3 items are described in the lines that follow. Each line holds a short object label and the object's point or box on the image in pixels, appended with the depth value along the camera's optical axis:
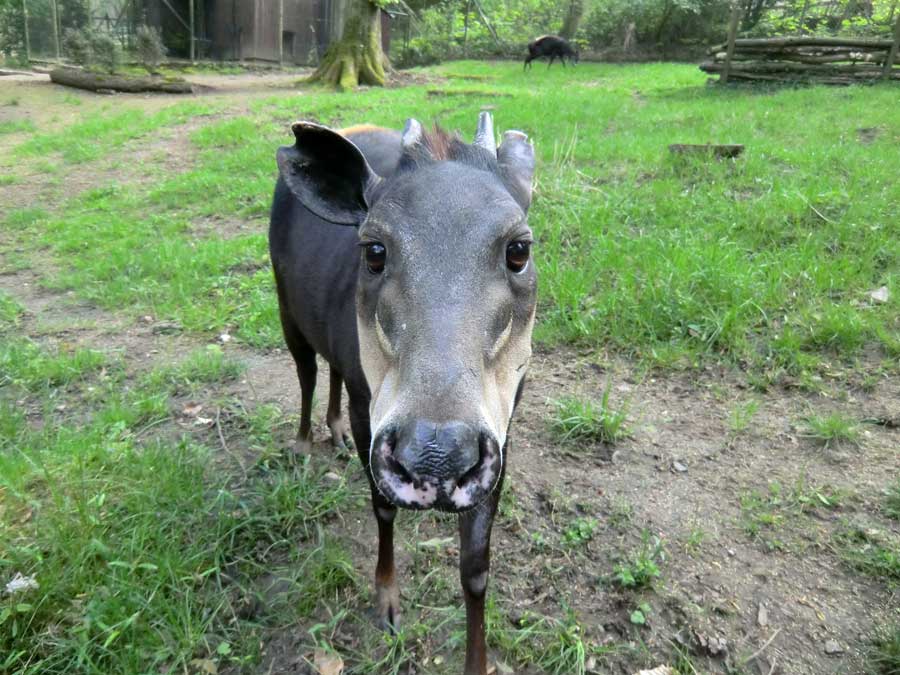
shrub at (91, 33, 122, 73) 17.67
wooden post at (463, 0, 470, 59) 30.53
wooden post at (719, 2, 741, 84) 13.49
